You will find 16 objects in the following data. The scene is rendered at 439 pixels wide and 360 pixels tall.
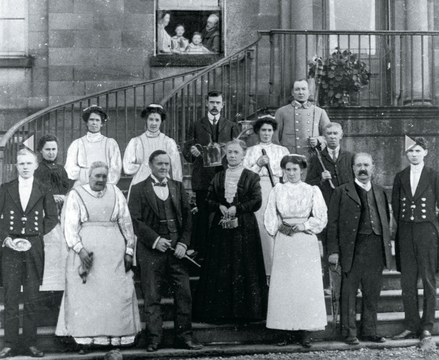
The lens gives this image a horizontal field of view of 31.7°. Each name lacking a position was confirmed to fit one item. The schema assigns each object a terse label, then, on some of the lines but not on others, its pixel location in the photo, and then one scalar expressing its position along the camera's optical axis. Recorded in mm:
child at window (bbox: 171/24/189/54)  11607
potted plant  10125
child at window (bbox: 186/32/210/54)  11609
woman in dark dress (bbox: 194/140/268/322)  7270
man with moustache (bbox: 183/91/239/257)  7961
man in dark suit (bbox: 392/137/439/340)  7332
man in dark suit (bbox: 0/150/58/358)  6883
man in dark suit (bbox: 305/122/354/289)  7879
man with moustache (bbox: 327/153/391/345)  7215
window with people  11609
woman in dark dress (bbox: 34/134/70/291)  7391
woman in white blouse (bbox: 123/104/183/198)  7902
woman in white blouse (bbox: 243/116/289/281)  7684
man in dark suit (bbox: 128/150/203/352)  7016
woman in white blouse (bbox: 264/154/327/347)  7039
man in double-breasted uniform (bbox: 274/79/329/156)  8328
